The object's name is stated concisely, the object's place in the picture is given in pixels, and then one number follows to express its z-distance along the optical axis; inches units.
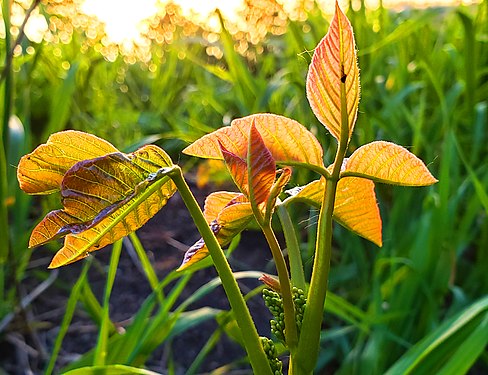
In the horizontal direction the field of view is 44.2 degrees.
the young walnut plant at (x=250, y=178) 10.2
